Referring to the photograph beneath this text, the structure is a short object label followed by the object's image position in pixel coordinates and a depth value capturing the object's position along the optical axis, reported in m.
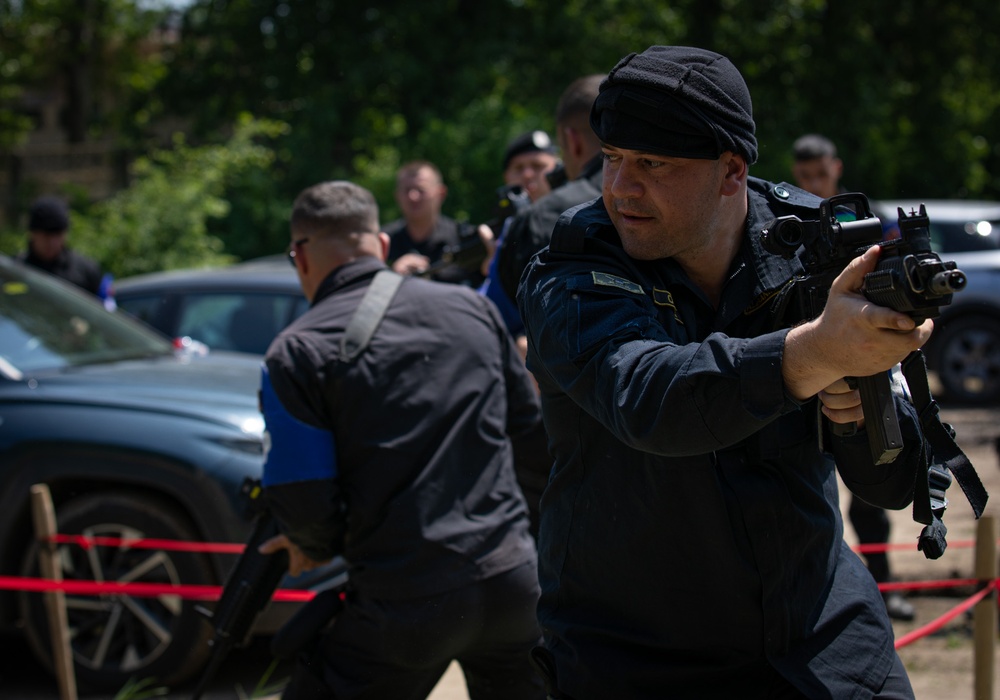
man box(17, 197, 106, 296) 7.98
